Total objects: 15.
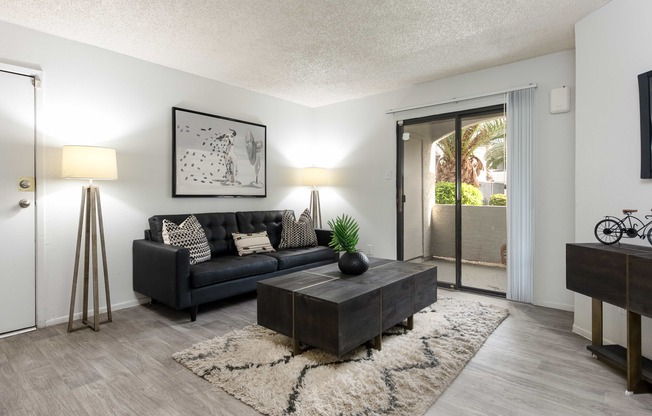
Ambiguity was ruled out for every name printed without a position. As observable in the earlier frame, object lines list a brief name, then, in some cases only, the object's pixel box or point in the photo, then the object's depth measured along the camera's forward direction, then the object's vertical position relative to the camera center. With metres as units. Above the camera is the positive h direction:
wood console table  1.79 -0.48
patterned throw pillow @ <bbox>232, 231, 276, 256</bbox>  3.70 -0.39
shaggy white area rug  1.73 -0.99
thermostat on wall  3.19 +1.03
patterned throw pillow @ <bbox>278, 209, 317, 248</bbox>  4.20 -0.31
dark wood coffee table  1.99 -0.63
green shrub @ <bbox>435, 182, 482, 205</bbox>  3.87 +0.16
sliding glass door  3.76 +0.13
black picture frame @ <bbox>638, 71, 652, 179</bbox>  2.12 +0.54
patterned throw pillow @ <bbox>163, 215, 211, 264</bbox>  3.16 -0.28
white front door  2.66 +0.04
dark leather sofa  2.84 -0.54
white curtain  3.41 +0.12
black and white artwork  3.71 +0.64
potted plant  2.59 -0.31
